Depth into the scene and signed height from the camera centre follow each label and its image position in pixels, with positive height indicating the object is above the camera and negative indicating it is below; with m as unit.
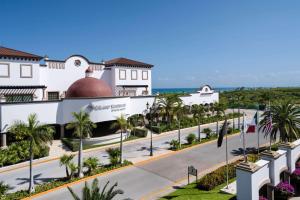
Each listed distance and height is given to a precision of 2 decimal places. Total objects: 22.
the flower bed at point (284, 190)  16.03 -6.72
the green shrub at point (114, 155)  25.34 -6.85
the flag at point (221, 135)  19.05 -3.46
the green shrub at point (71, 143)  30.92 -6.81
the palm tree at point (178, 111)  36.72 -2.71
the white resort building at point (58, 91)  32.94 +0.54
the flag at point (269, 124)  24.49 -3.23
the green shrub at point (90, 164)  23.05 -7.01
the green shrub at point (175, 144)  31.81 -6.99
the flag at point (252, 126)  20.09 -2.84
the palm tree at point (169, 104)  41.38 -1.81
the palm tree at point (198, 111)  39.76 -2.94
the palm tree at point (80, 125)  22.44 -3.07
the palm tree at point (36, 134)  19.16 -3.39
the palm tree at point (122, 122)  26.14 -3.23
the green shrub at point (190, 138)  34.06 -6.52
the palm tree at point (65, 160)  21.14 -6.05
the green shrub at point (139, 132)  38.62 -6.48
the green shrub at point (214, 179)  18.50 -7.07
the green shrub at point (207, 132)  37.44 -6.17
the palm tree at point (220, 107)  41.17 -2.36
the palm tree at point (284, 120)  25.48 -2.95
